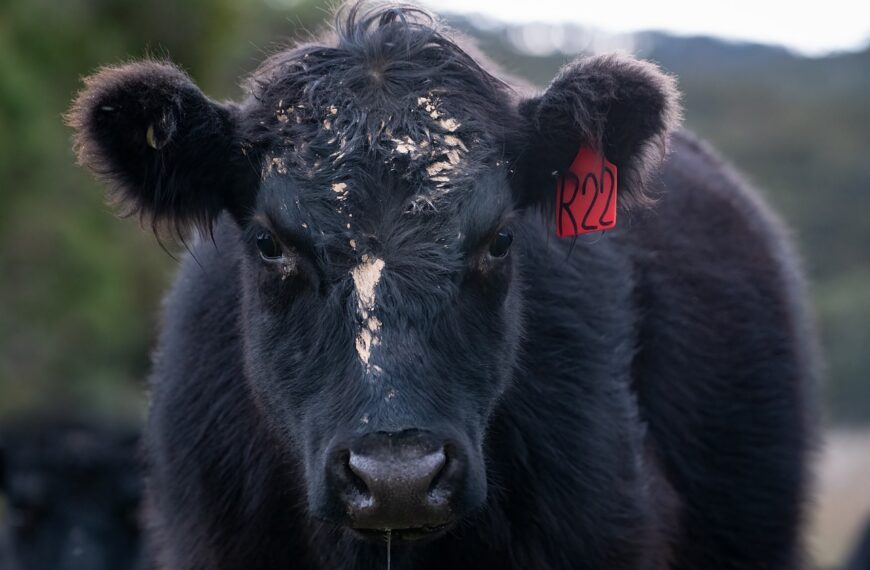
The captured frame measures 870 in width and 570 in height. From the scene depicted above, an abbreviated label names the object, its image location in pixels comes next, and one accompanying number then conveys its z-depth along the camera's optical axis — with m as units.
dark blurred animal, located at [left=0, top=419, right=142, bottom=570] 17.42
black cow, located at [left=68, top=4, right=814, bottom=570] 7.78
